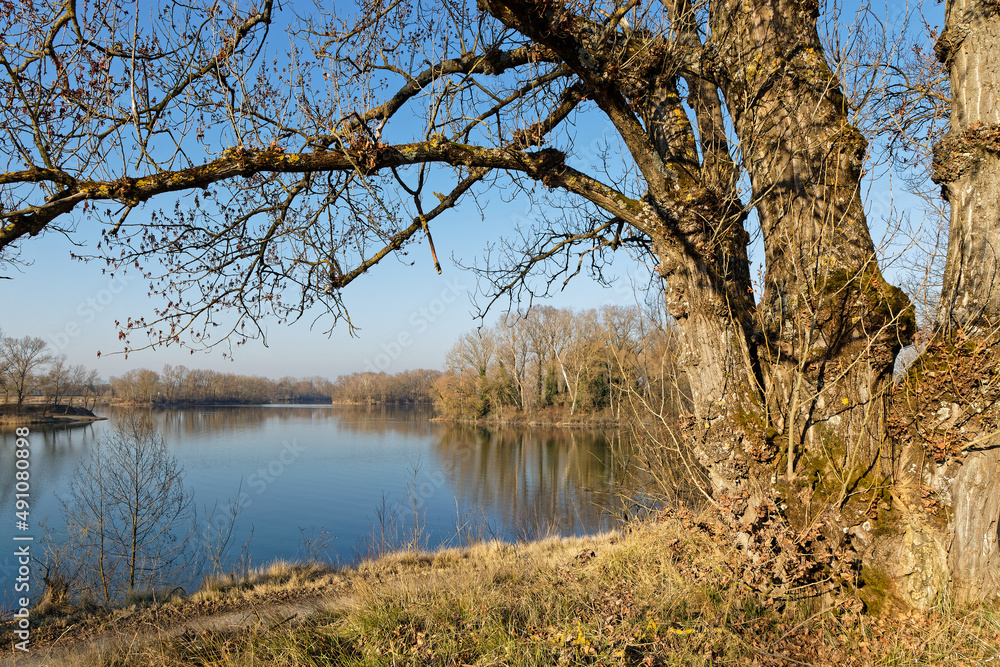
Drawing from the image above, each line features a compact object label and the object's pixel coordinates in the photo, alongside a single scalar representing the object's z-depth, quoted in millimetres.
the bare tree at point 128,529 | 11031
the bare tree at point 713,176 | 3363
